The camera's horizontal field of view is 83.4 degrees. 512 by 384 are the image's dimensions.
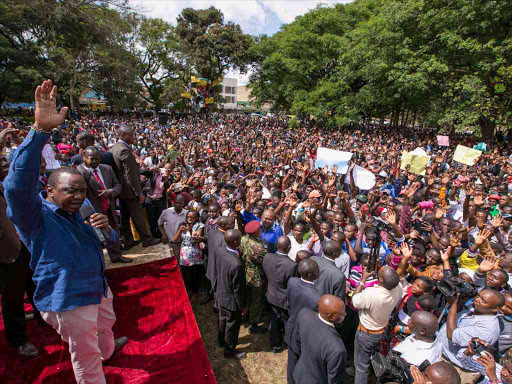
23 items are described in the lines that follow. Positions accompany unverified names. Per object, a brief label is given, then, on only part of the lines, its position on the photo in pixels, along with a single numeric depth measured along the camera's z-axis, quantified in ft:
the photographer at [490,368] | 6.67
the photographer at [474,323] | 8.17
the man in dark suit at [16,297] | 7.73
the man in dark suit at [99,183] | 11.33
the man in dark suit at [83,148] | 12.75
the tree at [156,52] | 111.86
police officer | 11.72
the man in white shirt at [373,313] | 9.10
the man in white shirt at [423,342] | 7.92
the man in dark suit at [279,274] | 10.63
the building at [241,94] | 251.78
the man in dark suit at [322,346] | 6.88
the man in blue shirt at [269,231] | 13.56
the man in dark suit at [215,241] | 11.59
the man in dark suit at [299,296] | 8.99
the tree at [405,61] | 45.03
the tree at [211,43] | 111.04
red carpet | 7.77
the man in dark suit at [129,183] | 12.72
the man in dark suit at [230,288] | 10.34
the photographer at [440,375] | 5.95
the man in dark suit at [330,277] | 9.97
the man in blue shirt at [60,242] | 5.09
